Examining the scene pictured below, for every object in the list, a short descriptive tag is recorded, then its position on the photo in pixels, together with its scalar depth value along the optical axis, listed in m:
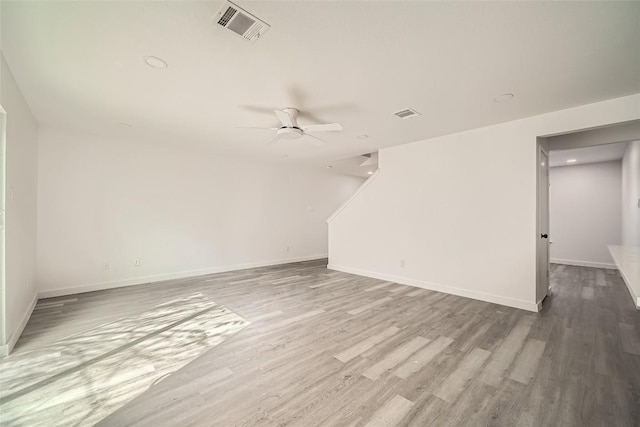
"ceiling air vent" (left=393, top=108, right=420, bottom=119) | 3.23
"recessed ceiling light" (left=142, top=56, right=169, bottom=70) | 2.16
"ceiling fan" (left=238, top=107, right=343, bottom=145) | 2.97
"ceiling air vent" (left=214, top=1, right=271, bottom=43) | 1.65
